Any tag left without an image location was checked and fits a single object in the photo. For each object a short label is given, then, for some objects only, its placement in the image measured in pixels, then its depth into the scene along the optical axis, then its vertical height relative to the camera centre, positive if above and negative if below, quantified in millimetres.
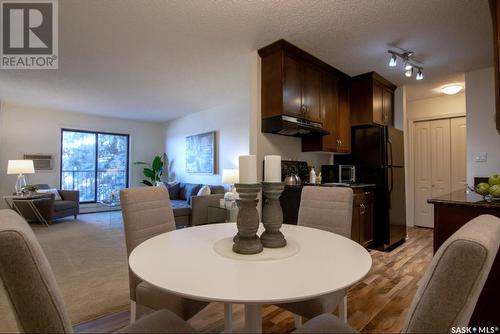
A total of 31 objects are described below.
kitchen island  1505 -372
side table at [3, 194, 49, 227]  4375 -579
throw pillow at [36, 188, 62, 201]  4957 -429
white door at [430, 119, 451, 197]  4500 +202
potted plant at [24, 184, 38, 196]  4627 -355
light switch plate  3445 +149
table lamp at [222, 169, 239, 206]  4492 -122
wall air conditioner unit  5590 +227
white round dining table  747 -359
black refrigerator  3404 -89
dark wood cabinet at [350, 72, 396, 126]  3641 +1027
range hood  2768 +498
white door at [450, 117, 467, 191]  4328 +246
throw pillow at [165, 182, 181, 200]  5873 -480
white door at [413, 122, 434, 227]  4695 -34
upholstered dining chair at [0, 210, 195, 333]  593 -276
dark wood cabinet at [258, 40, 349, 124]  2777 +1017
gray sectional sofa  4098 -676
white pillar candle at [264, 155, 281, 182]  1188 -3
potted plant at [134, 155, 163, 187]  6758 -63
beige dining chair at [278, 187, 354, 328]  1616 -287
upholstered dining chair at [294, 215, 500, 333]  578 -270
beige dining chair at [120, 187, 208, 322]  1267 -366
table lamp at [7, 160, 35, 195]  4598 +60
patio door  6180 +182
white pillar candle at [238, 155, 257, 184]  1126 -4
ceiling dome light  3953 +1253
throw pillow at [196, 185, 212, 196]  4504 -393
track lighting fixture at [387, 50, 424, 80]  2796 +1283
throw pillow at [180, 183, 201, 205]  5352 -457
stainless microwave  3707 -79
